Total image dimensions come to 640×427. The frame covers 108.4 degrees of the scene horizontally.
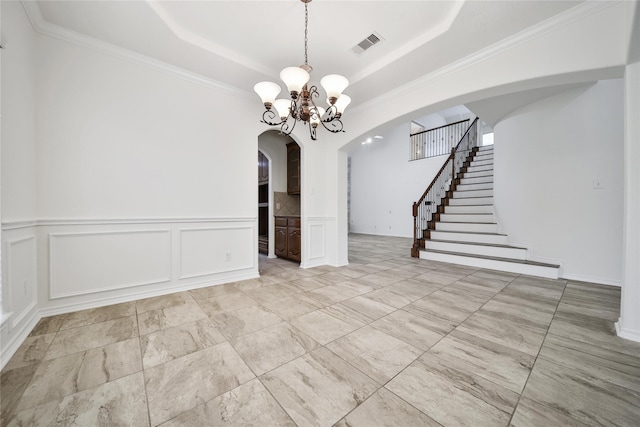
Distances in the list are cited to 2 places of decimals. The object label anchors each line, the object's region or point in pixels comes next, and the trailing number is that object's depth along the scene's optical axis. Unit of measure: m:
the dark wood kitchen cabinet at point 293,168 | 5.21
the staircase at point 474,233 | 4.05
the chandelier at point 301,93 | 1.95
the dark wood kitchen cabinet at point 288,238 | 4.54
